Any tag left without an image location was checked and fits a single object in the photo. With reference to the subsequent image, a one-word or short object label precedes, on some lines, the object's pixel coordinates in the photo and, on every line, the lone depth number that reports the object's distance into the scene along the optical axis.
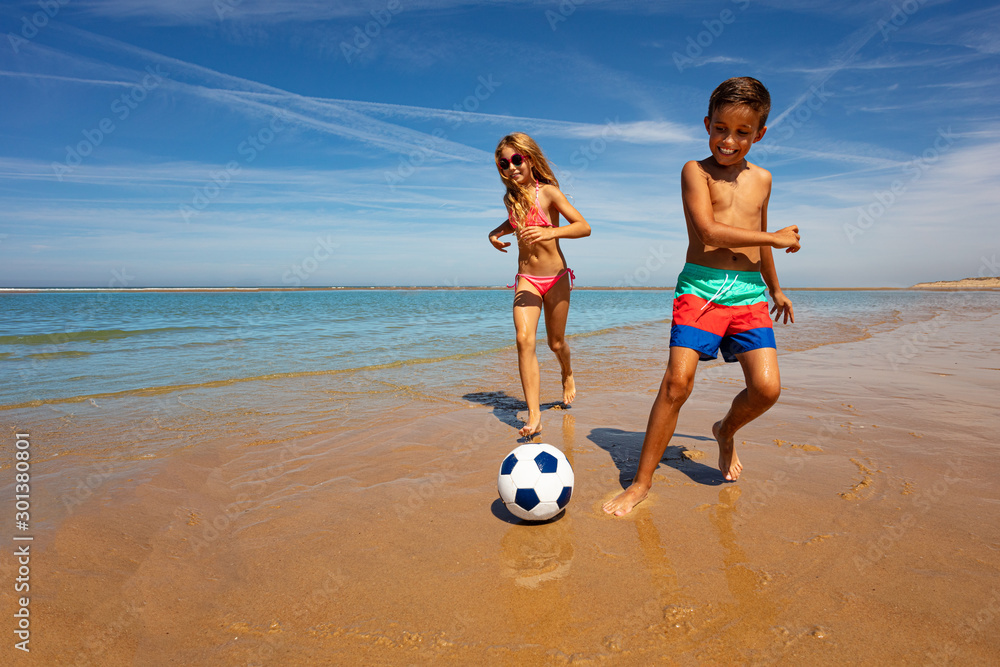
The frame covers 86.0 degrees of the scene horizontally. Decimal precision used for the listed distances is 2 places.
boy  2.75
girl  4.35
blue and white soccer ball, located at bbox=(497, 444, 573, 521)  2.63
